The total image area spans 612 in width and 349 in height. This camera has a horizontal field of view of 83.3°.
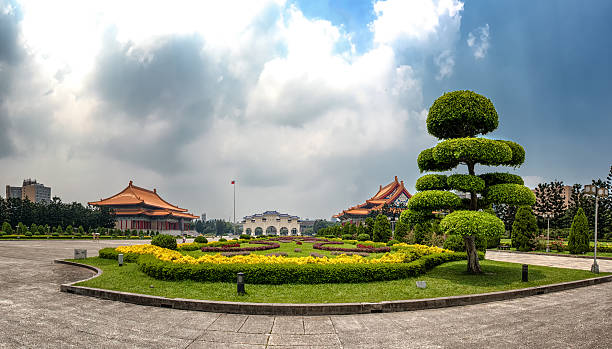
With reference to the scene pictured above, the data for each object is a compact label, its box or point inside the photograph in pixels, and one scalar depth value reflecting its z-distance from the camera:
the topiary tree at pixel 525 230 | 25.66
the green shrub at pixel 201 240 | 26.01
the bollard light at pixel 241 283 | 8.29
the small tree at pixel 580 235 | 22.25
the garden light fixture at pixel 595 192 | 12.66
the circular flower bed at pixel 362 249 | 20.08
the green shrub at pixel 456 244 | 17.39
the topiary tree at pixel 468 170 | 10.59
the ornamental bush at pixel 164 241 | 17.92
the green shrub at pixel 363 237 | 30.38
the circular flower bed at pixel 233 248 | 20.31
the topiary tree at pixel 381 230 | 29.30
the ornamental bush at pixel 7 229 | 41.06
